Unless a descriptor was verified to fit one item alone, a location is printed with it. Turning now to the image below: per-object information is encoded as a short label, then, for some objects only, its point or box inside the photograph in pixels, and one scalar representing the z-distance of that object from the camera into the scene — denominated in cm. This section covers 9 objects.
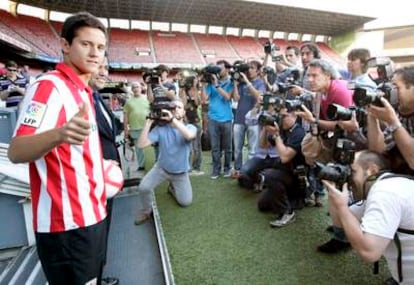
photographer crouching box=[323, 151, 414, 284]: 129
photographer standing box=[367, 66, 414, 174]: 156
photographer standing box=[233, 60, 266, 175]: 393
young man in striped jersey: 101
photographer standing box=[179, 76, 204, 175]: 467
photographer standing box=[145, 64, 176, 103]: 409
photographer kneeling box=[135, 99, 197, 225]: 321
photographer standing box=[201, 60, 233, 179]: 420
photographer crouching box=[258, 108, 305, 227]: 275
